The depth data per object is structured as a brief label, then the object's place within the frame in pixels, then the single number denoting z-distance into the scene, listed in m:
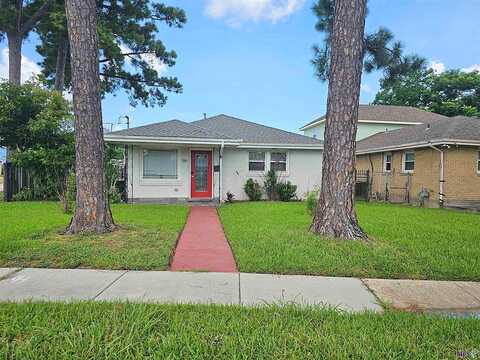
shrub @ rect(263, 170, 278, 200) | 14.40
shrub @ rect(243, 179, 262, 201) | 14.26
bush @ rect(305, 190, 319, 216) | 9.02
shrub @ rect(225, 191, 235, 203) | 14.07
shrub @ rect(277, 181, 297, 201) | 14.32
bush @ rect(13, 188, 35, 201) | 12.77
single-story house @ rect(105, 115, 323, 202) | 12.61
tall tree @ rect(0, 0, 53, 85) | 15.09
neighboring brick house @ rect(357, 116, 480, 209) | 13.37
